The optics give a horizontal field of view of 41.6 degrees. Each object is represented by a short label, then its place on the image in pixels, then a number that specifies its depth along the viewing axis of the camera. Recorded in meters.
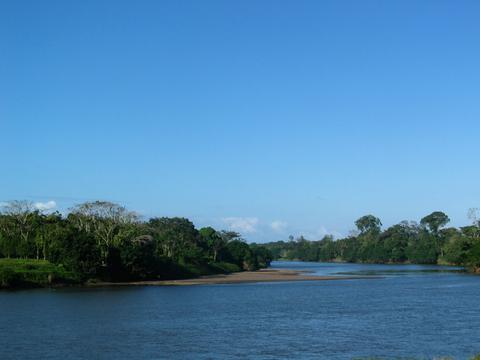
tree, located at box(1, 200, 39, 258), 114.06
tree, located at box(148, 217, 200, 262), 143.88
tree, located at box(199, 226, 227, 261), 181.50
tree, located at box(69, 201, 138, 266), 118.14
